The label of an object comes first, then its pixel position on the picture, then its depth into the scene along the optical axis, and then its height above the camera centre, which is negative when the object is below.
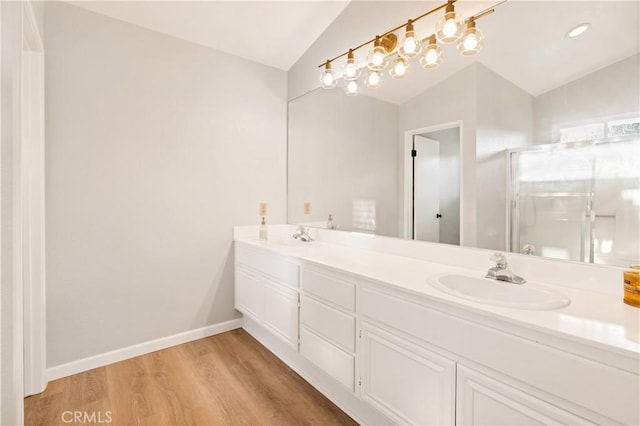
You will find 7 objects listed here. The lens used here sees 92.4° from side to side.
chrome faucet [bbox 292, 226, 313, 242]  2.56 -0.22
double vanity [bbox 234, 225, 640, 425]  0.83 -0.45
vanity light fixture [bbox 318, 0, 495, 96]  1.57 +0.96
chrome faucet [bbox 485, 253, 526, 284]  1.31 -0.27
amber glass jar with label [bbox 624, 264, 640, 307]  1.01 -0.26
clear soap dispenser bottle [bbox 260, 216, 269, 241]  2.62 -0.20
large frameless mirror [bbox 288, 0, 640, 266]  1.17 +0.33
